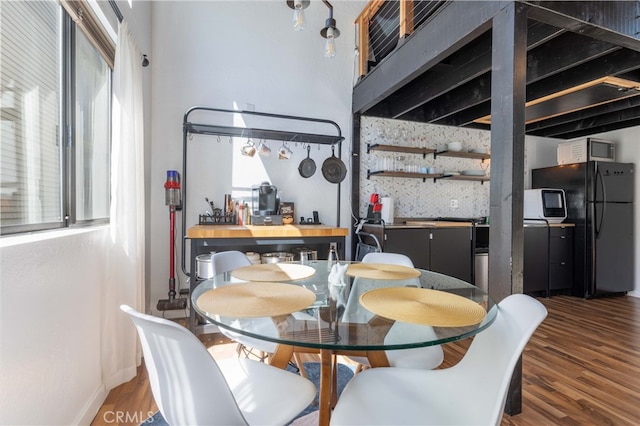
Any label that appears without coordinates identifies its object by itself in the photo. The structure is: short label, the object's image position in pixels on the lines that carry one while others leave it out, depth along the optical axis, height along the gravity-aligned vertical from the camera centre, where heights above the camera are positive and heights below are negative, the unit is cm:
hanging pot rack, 287 +78
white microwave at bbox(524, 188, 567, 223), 409 +5
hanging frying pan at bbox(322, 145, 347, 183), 328 +43
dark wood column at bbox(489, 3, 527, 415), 169 +30
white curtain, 183 -13
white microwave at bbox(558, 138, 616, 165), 410 +82
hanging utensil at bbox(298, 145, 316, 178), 336 +47
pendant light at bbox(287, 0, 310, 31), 176 +121
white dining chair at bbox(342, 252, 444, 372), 94 -40
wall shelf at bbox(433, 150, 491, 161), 412 +77
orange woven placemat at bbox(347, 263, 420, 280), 157 -35
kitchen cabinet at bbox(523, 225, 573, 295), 394 -68
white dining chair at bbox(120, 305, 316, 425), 77 -46
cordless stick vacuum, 284 -21
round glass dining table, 92 -38
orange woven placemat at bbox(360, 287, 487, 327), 99 -37
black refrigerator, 400 -22
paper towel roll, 365 -2
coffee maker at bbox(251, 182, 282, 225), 302 +6
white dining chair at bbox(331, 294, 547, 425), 95 -67
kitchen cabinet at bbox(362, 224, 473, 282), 330 -43
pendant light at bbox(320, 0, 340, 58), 192 +116
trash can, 366 -74
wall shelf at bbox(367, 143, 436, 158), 381 +79
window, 114 +43
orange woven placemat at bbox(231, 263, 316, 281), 150 -35
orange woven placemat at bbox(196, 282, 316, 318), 104 -36
